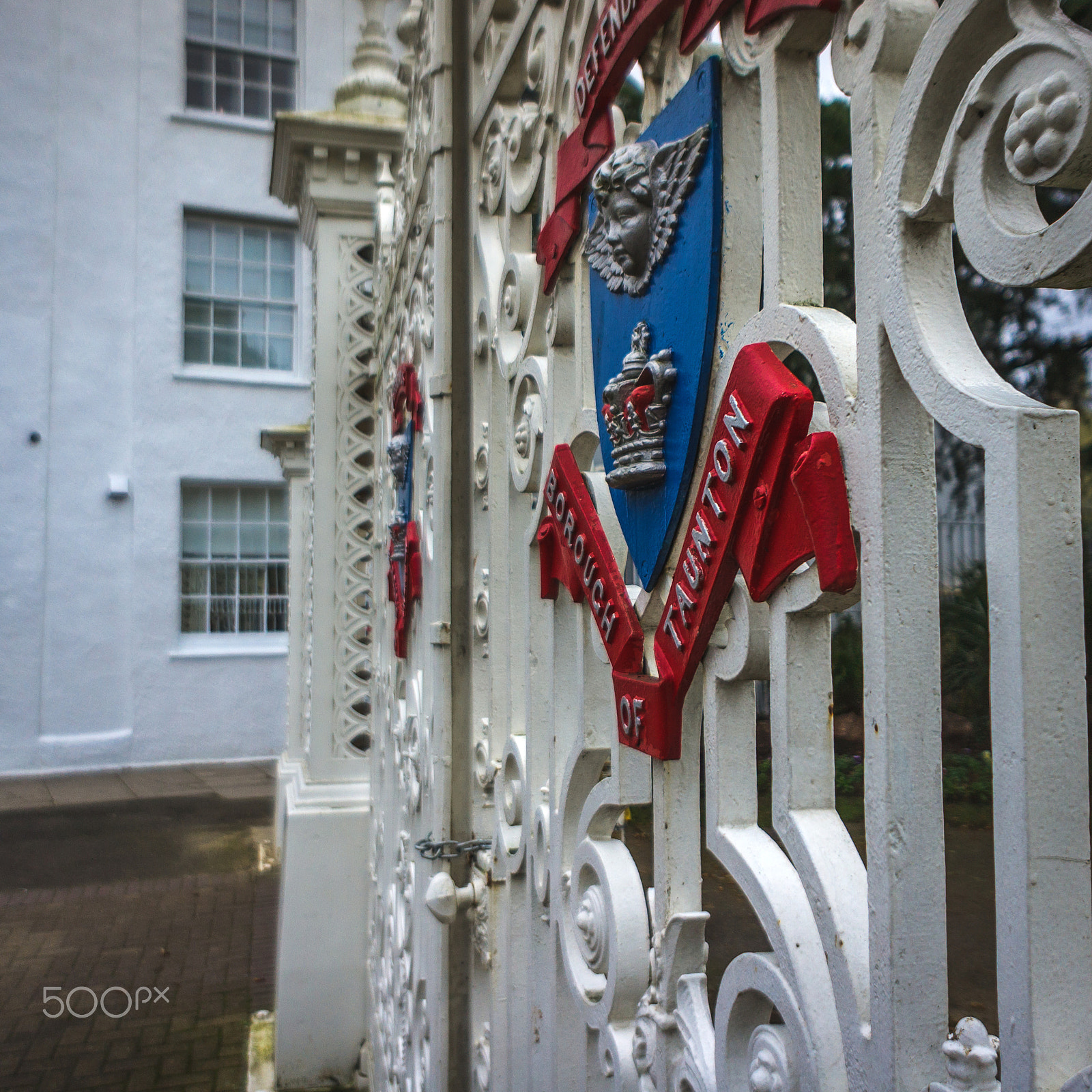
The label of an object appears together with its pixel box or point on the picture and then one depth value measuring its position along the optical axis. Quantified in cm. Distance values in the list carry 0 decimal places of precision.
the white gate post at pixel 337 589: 375
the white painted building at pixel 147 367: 980
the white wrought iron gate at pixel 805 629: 53
